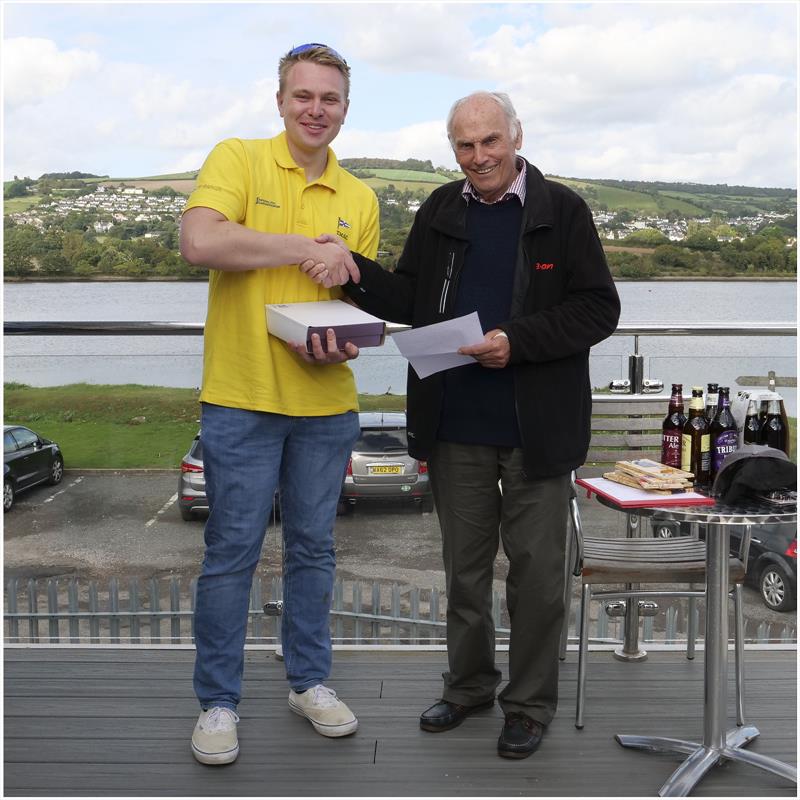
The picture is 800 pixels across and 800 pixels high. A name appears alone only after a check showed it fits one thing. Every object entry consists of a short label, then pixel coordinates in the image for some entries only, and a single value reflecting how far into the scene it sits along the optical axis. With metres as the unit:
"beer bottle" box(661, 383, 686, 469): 2.45
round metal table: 2.23
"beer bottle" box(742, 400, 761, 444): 2.48
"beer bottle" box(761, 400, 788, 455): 2.48
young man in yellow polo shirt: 2.13
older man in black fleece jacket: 2.22
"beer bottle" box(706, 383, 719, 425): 2.48
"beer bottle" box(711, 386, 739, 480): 2.39
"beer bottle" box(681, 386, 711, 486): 2.41
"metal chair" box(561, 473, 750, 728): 2.53
